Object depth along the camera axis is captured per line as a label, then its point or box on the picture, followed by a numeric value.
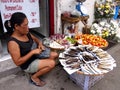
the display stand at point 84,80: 1.45
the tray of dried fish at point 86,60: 1.32
